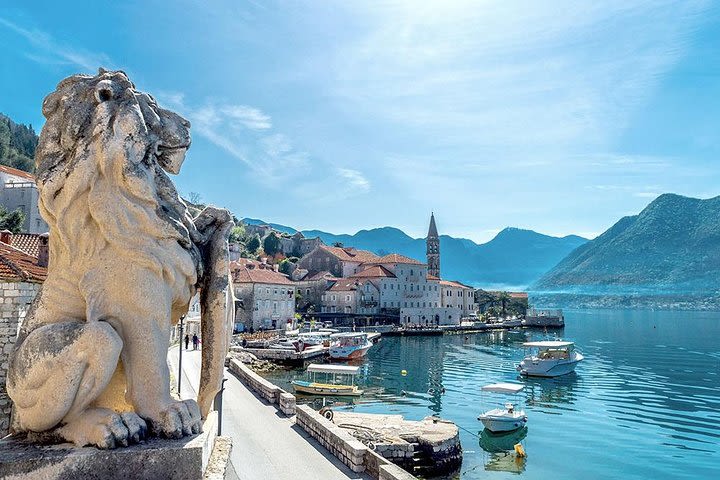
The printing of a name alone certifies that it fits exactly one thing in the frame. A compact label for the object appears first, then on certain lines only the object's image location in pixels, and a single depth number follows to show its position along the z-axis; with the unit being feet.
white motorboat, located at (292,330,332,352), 145.18
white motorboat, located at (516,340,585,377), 119.96
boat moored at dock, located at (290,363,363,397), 92.17
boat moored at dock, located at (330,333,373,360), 138.72
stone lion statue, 8.36
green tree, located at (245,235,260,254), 319.06
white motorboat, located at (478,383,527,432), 68.74
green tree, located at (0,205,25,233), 120.26
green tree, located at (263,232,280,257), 323.37
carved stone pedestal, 7.74
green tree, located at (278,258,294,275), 283.18
